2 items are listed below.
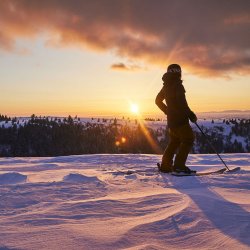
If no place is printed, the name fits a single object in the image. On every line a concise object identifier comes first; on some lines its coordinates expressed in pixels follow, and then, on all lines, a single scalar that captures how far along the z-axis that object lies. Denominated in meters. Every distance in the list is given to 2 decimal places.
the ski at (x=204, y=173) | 6.06
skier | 6.56
